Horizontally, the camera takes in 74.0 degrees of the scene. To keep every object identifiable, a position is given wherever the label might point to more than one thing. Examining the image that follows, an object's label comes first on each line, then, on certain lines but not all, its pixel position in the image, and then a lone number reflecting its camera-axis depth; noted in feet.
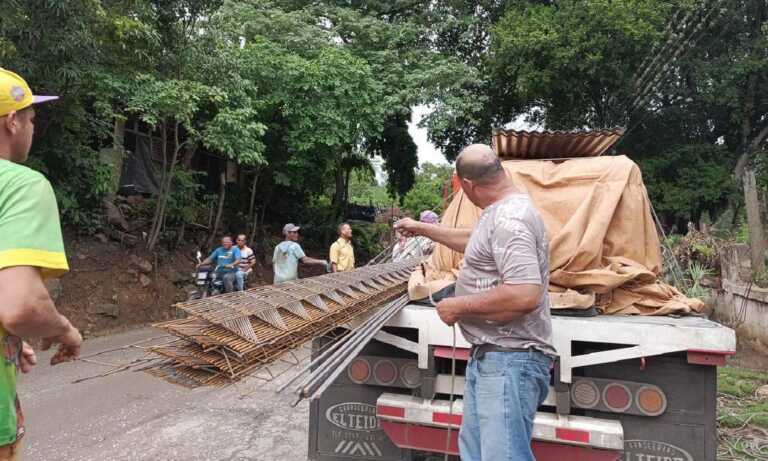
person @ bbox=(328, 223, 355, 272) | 24.85
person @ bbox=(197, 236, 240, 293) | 28.22
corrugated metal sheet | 13.30
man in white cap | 23.73
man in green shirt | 4.51
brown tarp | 9.75
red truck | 8.10
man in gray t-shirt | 6.55
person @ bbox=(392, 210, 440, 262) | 20.90
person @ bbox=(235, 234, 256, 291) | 28.35
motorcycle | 28.41
